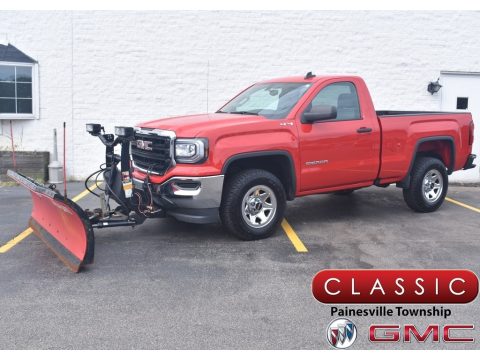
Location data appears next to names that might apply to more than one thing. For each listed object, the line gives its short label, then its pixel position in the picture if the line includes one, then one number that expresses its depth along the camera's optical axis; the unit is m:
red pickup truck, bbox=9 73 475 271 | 5.98
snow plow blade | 5.16
